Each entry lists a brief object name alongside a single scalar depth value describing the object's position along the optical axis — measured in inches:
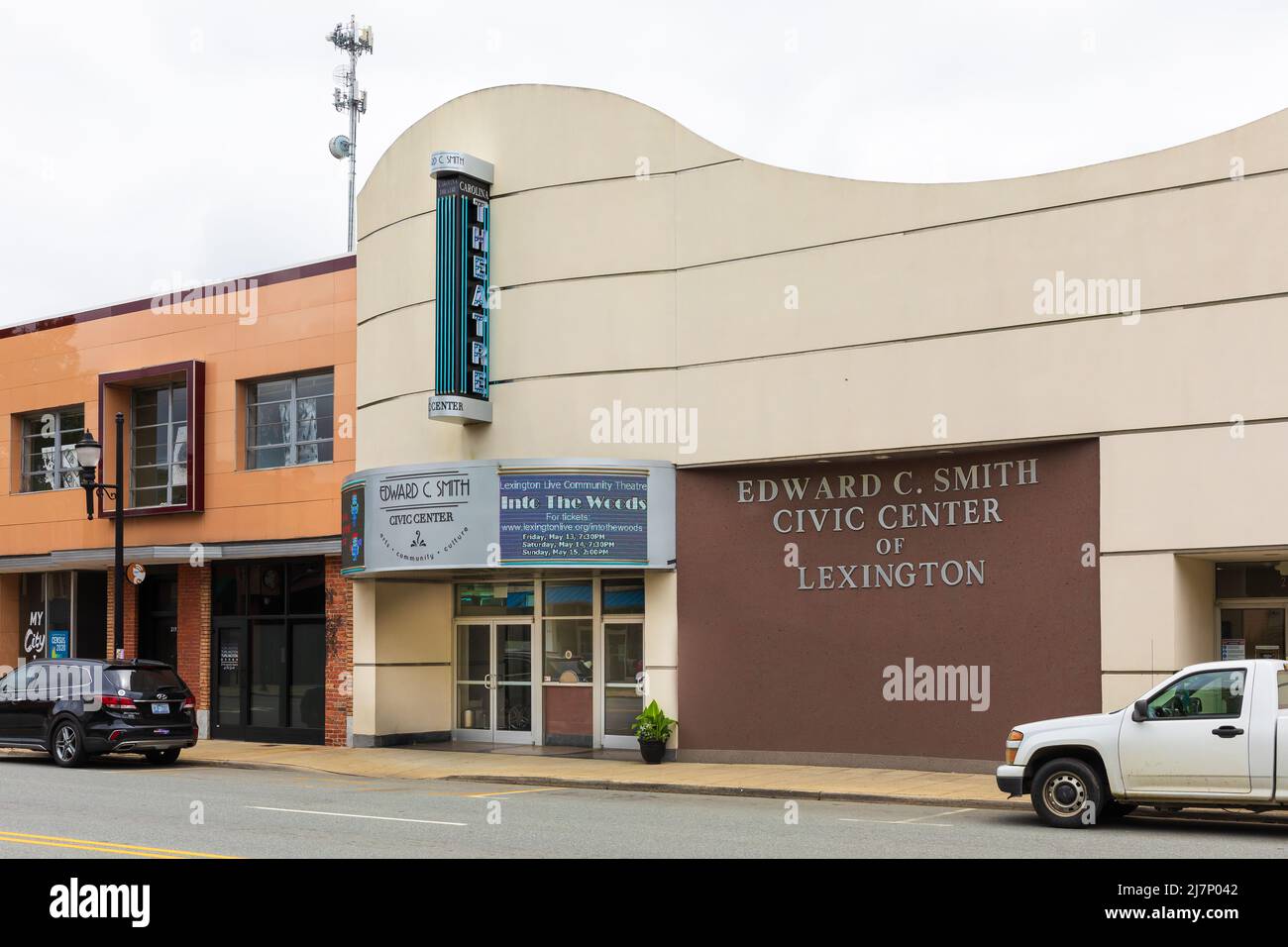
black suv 840.9
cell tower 2014.0
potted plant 823.7
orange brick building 1023.0
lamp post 972.6
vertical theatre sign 876.6
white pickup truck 511.2
